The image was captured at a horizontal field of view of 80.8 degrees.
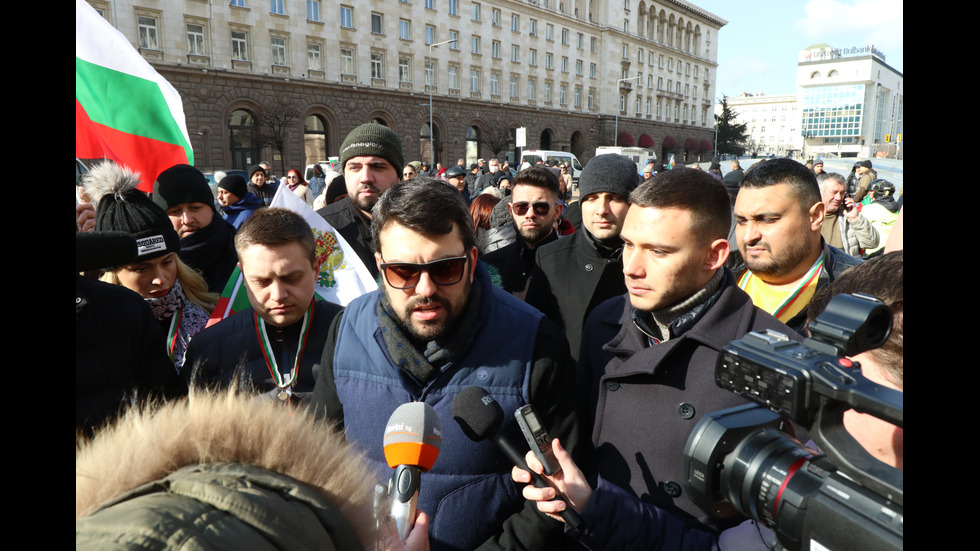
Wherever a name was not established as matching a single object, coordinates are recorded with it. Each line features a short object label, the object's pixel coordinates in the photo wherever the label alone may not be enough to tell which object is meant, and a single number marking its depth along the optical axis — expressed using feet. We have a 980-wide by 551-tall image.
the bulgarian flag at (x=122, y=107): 12.66
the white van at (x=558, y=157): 92.99
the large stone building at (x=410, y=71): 87.56
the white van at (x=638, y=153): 100.68
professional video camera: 2.75
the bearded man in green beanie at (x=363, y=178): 12.01
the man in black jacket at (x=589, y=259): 10.64
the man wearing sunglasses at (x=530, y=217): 13.16
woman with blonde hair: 9.09
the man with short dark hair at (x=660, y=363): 5.38
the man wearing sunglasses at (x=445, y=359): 6.17
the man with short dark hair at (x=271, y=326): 8.13
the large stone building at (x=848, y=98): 315.37
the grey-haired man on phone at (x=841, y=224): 18.43
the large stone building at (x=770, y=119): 390.21
